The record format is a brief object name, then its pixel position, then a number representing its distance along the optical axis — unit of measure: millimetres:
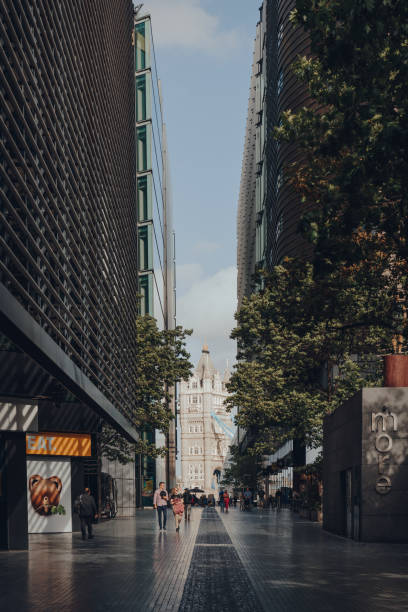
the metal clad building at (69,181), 13883
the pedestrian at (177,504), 28392
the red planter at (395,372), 21828
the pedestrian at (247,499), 59562
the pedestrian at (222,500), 58525
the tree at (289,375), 32406
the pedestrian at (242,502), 61069
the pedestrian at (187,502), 37591
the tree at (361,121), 10008
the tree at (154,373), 43219
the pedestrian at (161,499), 27922
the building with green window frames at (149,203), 57812
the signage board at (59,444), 26547
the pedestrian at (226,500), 56381
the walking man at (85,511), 24312
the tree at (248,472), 81175
